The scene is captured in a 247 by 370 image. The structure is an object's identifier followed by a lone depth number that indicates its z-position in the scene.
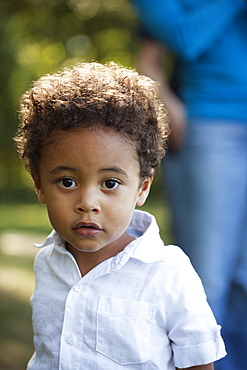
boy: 2.31
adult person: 2.70
